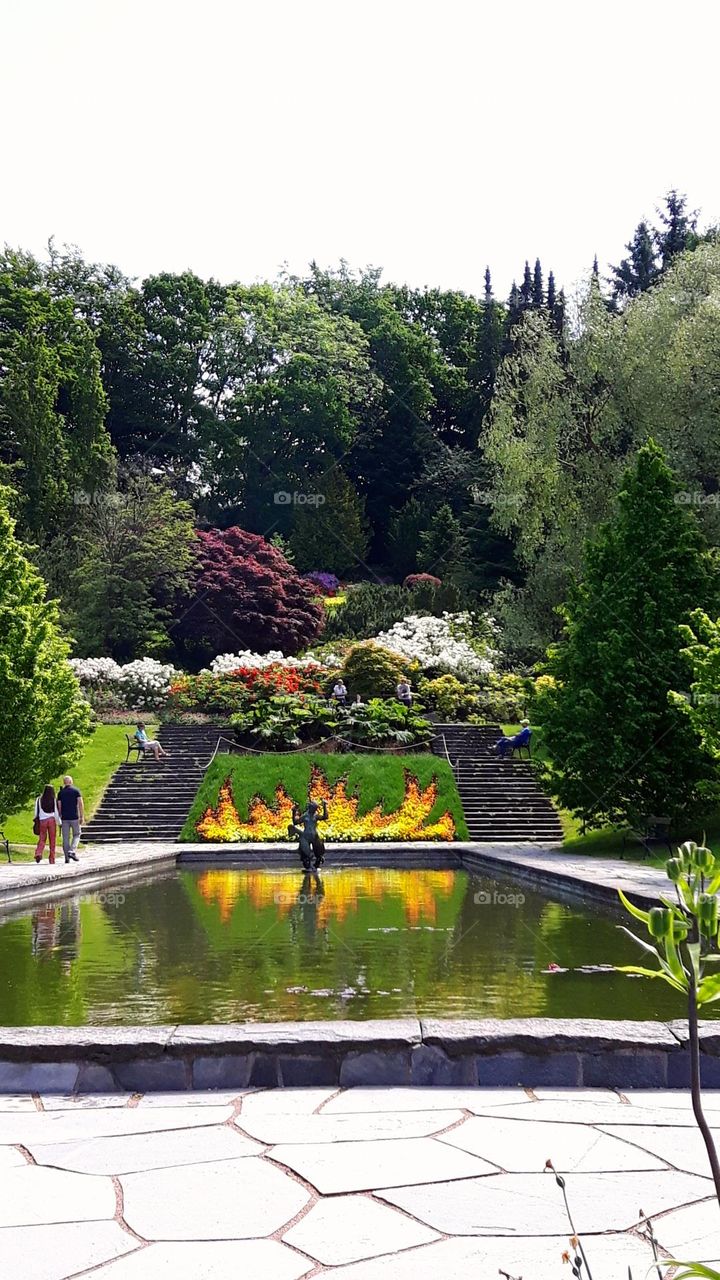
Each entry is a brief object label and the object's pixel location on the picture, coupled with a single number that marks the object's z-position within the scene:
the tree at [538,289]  56.66
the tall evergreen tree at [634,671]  18.27
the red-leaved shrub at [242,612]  41.97
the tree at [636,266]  60.75
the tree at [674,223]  60.00
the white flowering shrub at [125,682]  34.62
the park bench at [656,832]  18.94
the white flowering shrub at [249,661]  36.53
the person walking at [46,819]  18.80
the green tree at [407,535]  54.03
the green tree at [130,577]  39.78
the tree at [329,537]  53.78
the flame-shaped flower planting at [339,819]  23.34
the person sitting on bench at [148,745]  27.78
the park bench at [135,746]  27.86
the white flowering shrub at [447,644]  34.28
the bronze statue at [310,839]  17.34
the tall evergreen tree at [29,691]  18.61
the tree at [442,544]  50.75
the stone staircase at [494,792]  23.83
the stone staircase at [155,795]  23.86
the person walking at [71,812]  19.09
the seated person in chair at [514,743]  27.20
